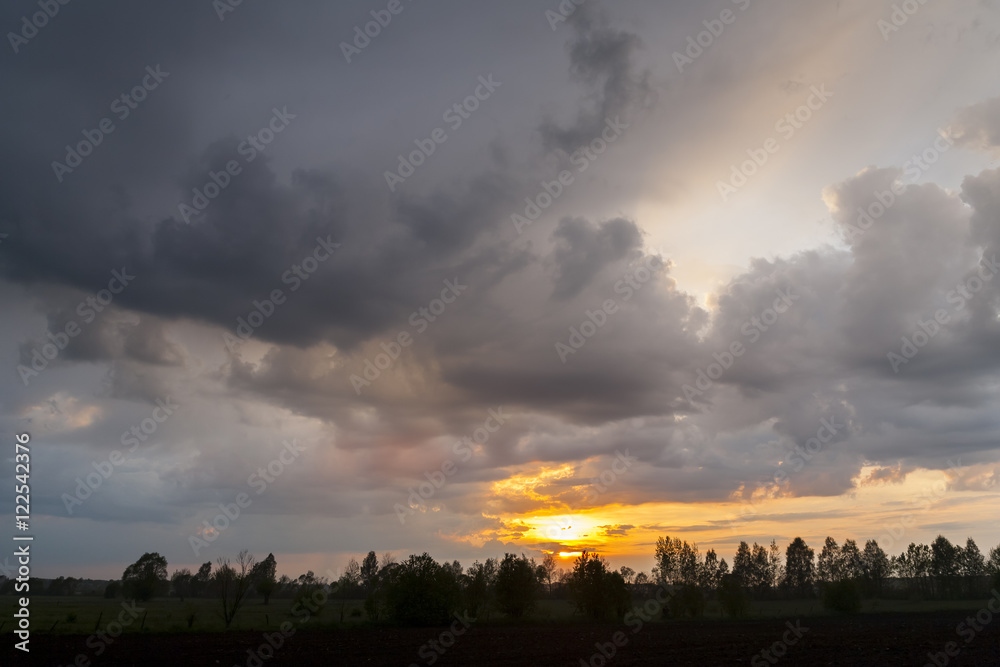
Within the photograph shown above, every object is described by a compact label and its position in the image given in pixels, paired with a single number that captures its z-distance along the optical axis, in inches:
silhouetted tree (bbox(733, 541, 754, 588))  6648.6
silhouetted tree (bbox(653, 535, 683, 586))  5831.7
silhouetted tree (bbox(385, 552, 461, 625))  2578.7
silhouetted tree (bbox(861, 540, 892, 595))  6023.6
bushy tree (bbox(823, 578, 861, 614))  3612.2
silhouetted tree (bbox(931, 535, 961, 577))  5812.0
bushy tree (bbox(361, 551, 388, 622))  2726.4
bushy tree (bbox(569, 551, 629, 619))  3245.6
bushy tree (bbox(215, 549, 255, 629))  2315.5
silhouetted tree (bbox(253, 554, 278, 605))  4178.2
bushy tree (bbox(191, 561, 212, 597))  6496.1
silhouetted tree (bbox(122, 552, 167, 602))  4517.7
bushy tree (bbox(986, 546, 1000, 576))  5264.8
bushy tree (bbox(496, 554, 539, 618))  3120.1
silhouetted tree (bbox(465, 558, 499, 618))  3061.0
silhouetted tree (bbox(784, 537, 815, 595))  6387.8
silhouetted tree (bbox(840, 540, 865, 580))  6421.8
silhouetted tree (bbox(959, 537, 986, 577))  5787.4
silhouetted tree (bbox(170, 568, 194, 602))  6581.7
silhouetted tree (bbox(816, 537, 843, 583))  6496.1
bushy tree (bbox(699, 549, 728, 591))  6235.2
